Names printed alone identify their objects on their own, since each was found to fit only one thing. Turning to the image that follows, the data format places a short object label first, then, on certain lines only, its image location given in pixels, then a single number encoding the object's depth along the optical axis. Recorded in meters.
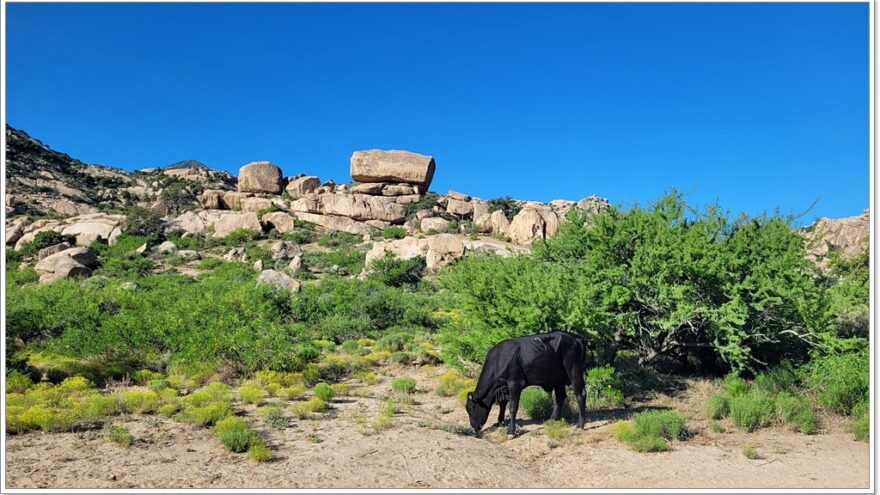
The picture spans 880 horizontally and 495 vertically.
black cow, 10.30
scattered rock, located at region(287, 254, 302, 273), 41.78
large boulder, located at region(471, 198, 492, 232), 54.89
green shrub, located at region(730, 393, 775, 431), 10.29
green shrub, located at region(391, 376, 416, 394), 14.23
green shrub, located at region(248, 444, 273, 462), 8.59
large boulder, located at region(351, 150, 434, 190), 63.34
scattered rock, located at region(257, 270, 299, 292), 32.21
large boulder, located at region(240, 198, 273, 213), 60.08
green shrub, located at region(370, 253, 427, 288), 38.84
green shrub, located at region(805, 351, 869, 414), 11.06
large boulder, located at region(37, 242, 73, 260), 42.69
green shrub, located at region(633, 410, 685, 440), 9.49
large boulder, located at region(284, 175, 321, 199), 65.44
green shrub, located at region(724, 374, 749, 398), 12.24
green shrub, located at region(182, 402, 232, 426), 10.52
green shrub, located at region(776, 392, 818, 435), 10.10
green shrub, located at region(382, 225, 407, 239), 53.44
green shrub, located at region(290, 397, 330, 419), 11.56
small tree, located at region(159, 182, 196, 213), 63.19
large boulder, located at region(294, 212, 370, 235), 56.69
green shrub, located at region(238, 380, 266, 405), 12.61
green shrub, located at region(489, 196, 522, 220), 61.75
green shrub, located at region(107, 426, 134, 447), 9.18
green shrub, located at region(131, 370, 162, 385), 14.67
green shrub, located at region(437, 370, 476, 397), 13.77
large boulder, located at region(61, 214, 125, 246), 50.22
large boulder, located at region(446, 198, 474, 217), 61.06
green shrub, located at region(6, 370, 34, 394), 13.04
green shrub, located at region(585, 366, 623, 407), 12.01
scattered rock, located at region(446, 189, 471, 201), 64.44
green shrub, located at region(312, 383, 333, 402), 13.13
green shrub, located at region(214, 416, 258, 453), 9.09
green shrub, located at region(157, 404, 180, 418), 11.20
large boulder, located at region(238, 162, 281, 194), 63.91
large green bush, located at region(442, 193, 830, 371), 12.57
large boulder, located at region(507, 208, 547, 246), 50.41
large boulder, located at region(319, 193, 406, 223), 58.53
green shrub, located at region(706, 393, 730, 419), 10.98
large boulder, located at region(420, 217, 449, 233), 55.16
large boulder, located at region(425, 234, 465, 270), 42.09
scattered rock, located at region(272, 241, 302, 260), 46.06
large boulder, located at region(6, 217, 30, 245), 48.34
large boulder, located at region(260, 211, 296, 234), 55.69
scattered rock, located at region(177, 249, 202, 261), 46.50
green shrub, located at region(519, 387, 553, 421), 11.46
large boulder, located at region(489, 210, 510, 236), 53.47
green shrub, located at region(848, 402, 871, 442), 9.59
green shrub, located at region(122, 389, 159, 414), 11.42
